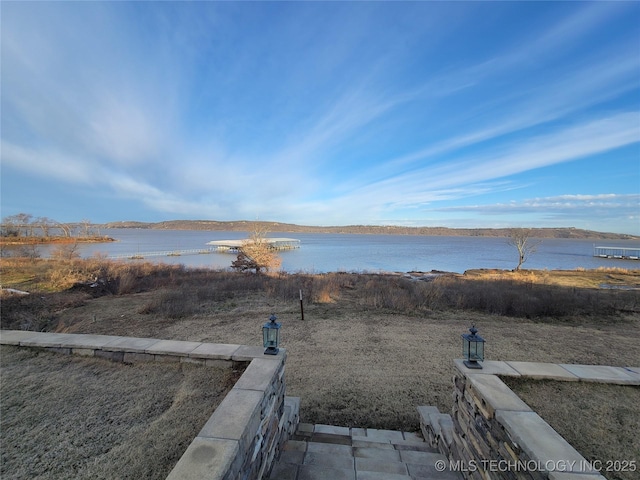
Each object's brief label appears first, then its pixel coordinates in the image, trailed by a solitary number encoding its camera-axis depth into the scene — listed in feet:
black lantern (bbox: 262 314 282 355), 10.93
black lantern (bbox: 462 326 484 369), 10.12
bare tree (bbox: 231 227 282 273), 60.85
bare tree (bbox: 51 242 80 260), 62.14
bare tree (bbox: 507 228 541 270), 87.54
